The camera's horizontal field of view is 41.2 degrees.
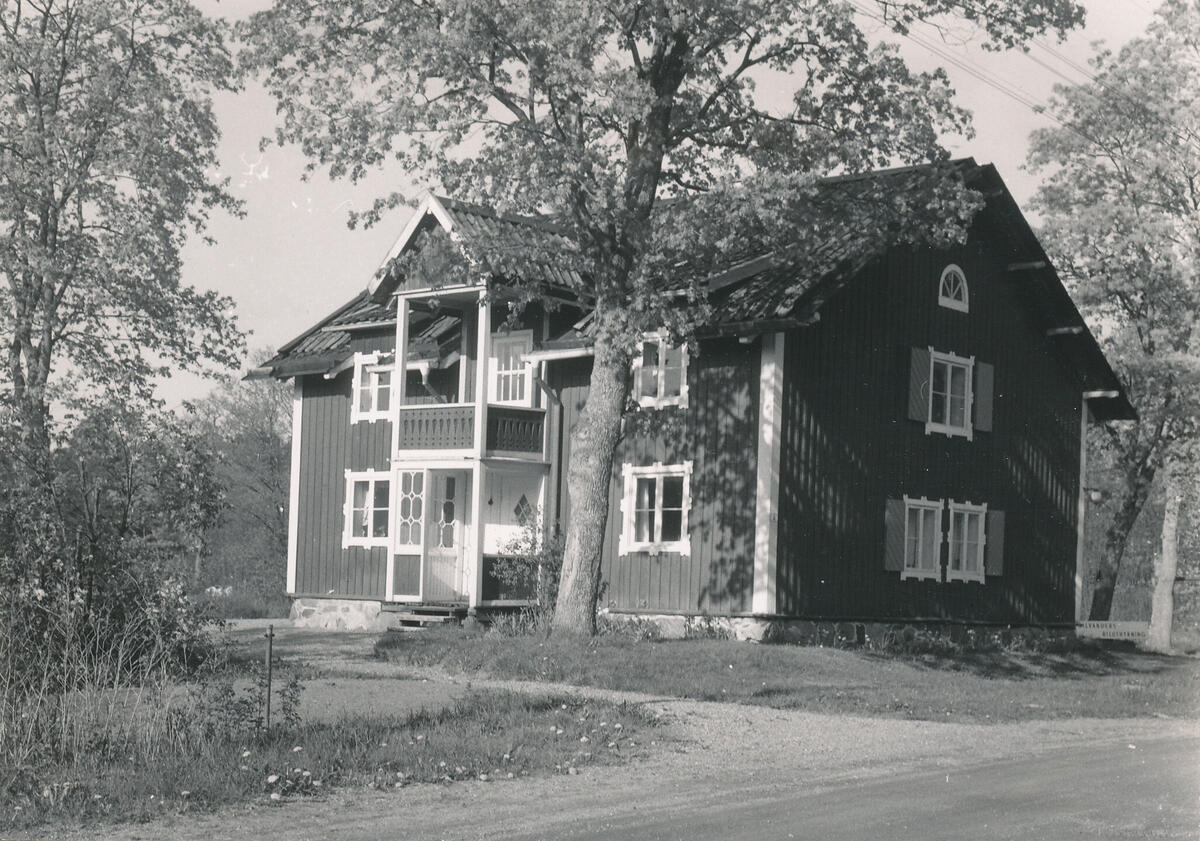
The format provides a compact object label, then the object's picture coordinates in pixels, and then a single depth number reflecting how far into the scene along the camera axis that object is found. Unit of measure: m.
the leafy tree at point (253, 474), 54.72
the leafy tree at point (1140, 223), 33.12
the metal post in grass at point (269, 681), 12.79
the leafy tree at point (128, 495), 15.13
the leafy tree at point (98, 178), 27.78
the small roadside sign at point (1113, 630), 34.56
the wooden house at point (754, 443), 26.95
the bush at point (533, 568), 27.14
